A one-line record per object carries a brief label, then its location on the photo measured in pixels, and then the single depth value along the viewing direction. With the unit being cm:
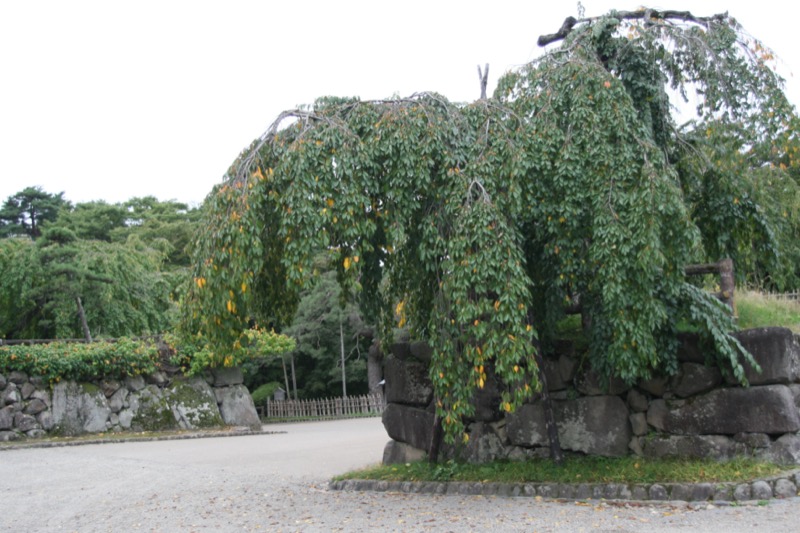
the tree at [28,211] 3694
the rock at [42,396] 1830
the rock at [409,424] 960
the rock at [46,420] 1812
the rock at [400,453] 970
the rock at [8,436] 1762
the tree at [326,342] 2619
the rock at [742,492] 669
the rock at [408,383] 970
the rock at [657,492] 700
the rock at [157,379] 2009
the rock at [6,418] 1770
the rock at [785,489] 673
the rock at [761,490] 667
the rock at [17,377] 1817
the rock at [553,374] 859
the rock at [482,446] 890
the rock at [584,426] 816
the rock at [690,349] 779
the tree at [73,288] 2198
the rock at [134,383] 1961
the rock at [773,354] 738
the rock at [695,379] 768
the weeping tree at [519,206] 684
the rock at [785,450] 720
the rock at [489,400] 895
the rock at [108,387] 1923
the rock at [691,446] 752
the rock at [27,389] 1817
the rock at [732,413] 726
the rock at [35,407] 1811
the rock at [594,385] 822
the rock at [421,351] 966
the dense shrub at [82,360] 1808
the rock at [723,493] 672
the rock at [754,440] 732
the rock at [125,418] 1911
